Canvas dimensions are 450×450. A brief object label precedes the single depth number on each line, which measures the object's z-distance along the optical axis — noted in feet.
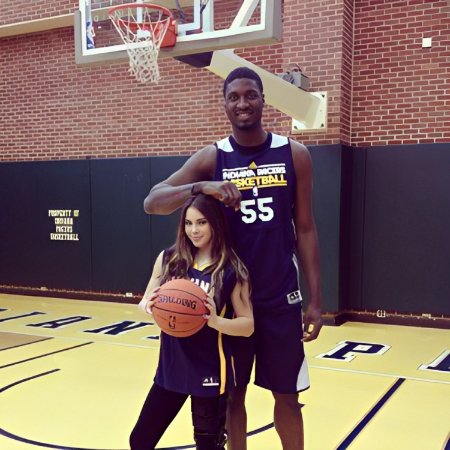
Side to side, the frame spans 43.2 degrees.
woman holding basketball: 7.24
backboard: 15.80
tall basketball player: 7.65
